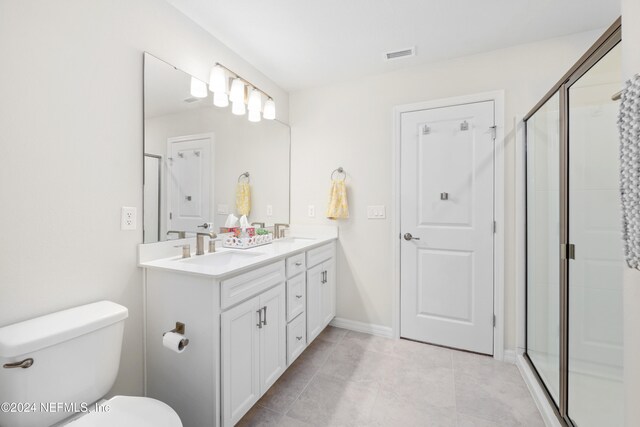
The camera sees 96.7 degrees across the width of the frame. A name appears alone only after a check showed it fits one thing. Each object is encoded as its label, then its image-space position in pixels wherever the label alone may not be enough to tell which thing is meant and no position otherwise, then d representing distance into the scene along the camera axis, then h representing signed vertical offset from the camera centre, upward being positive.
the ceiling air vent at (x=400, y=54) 2.20 +1.26
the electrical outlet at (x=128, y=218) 1.46 -0.03
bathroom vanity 1.31 -0.60
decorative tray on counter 2.05 -0.22
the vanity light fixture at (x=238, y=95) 1.94 +0.90
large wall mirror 1.61 +0.36
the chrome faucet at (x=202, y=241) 1.80 -0.19
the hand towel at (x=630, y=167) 0.77 +0.13
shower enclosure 1.17 -0.14
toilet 0.94 -0.59
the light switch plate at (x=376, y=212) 2.52 +0.01
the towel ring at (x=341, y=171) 2.66 +0.39
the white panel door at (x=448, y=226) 2.21 -0.10
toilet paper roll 1.26 -0.58
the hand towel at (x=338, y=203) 2.58 +0.09
